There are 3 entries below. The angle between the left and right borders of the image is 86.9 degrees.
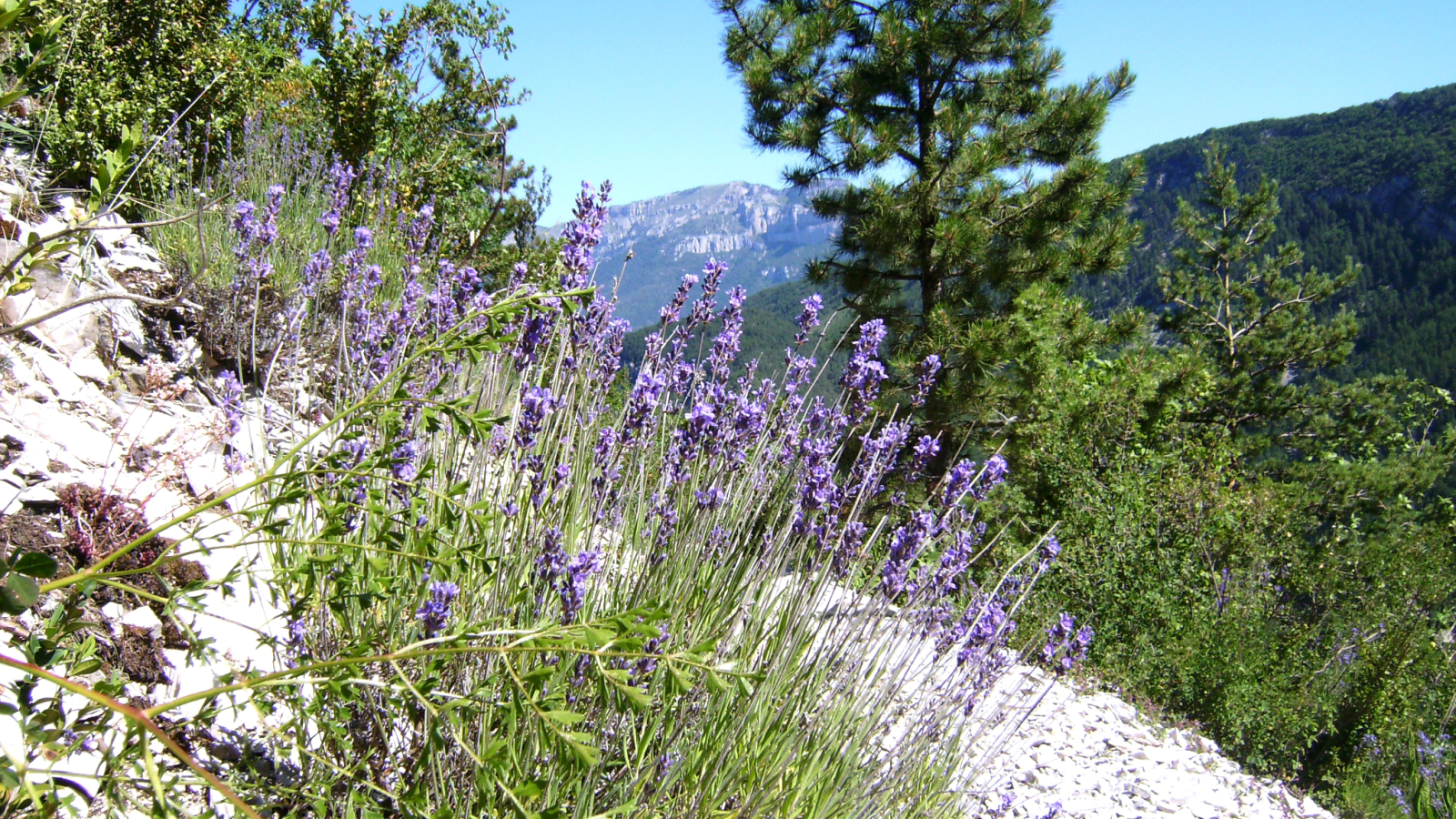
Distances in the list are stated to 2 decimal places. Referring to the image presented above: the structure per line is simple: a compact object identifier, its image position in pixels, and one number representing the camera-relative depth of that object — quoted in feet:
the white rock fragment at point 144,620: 7.51
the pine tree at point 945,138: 26.09
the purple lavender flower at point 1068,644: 8.45
